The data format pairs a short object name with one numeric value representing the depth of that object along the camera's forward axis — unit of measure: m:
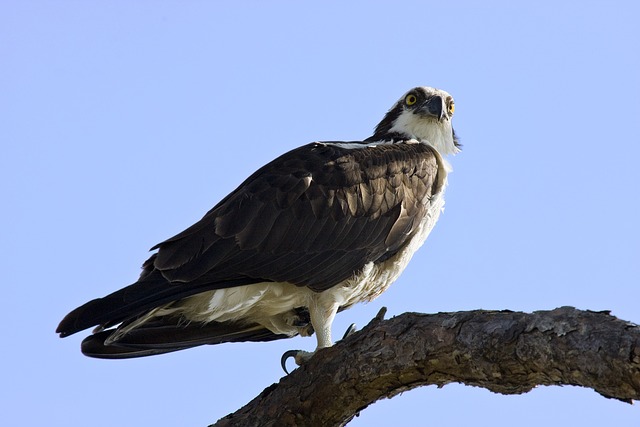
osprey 13.41
